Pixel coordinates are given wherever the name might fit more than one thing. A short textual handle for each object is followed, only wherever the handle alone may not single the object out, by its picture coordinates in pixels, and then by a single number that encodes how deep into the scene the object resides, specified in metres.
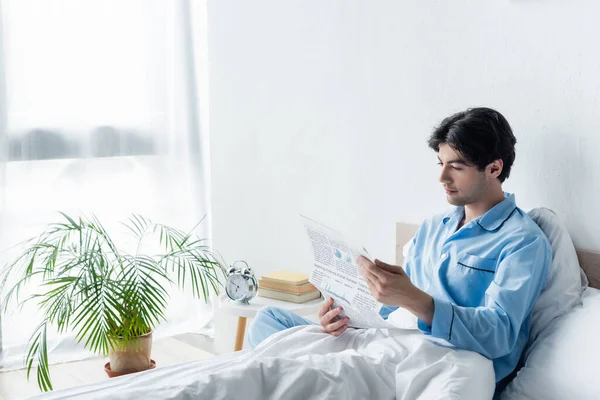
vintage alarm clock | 2.51
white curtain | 2.98
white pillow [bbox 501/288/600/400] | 1.48
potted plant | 2.47
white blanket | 1.46
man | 1.63
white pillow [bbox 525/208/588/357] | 1.71
